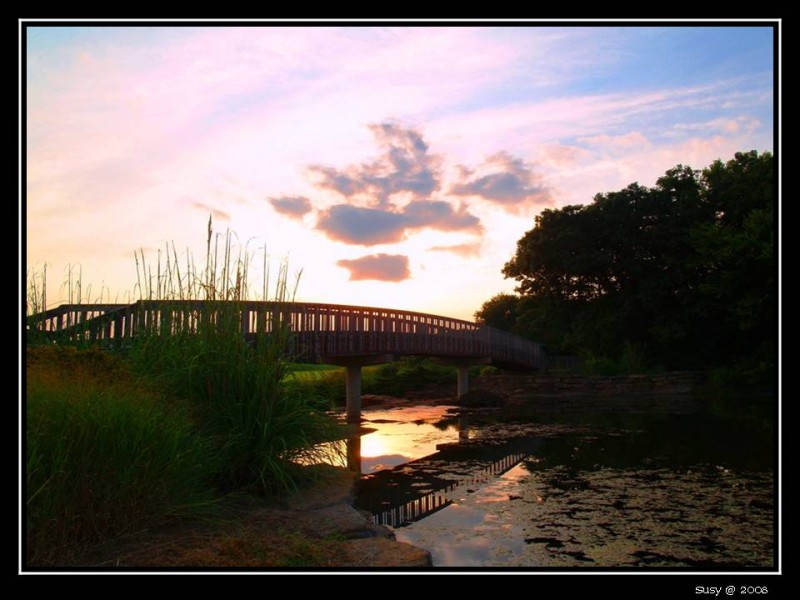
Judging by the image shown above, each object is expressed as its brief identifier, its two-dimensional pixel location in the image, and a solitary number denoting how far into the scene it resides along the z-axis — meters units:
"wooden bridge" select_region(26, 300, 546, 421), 7.06
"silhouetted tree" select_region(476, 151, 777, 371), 26.17
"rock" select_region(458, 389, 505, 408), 21.52
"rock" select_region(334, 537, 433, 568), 4.55
